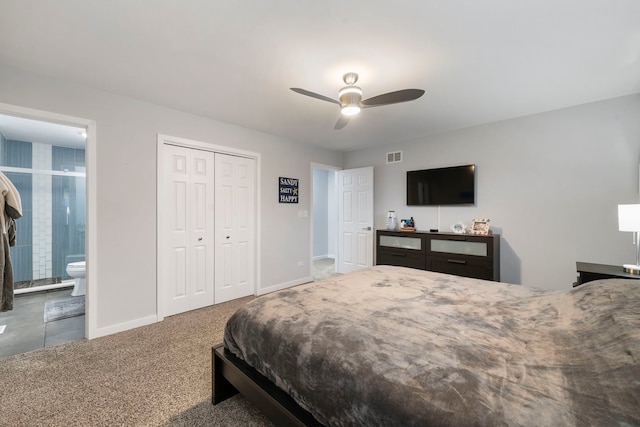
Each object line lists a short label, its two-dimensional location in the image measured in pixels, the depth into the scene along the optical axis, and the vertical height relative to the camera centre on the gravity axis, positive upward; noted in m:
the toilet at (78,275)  3.89 -0.88
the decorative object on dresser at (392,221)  4.57 -0.12
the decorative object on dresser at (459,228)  3.86 -0.21
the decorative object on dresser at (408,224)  4.43 -0.18
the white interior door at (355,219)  5.01 -0.10
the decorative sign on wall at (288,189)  4.44 +0.41
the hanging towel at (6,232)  2.25 -0.15
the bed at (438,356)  0.82 -0.58
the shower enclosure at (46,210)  4.20 +0.07
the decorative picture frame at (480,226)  3.64 -0.17
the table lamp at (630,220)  2.31 -0.06
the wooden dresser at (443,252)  3.43 -0.55
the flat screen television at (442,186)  3.88 +0.42
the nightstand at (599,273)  2.31 -0.53
